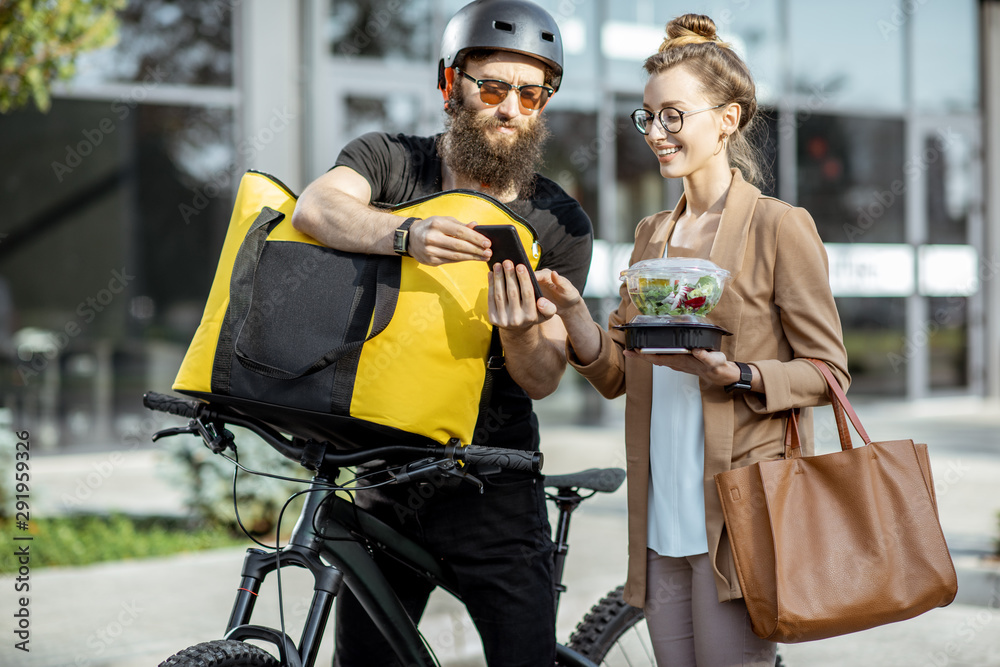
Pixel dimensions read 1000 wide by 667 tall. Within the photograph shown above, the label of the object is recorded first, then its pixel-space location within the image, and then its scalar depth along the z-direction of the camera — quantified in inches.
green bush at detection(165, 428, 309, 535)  233.3
